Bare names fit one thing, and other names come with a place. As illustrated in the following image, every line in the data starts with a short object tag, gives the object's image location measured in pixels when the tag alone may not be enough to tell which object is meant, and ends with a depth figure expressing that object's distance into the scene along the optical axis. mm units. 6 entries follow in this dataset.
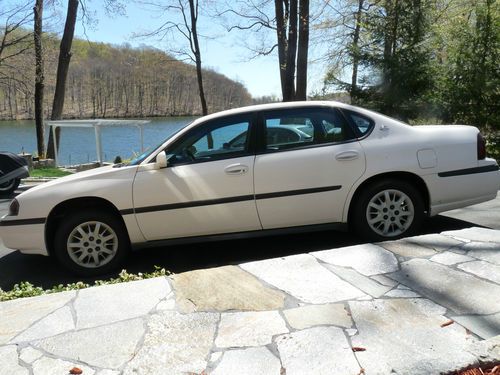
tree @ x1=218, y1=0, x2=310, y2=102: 14922
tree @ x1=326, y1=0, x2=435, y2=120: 13460
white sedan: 4609
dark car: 9938
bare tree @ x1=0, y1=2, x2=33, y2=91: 20438
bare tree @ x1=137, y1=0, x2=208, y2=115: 19359
